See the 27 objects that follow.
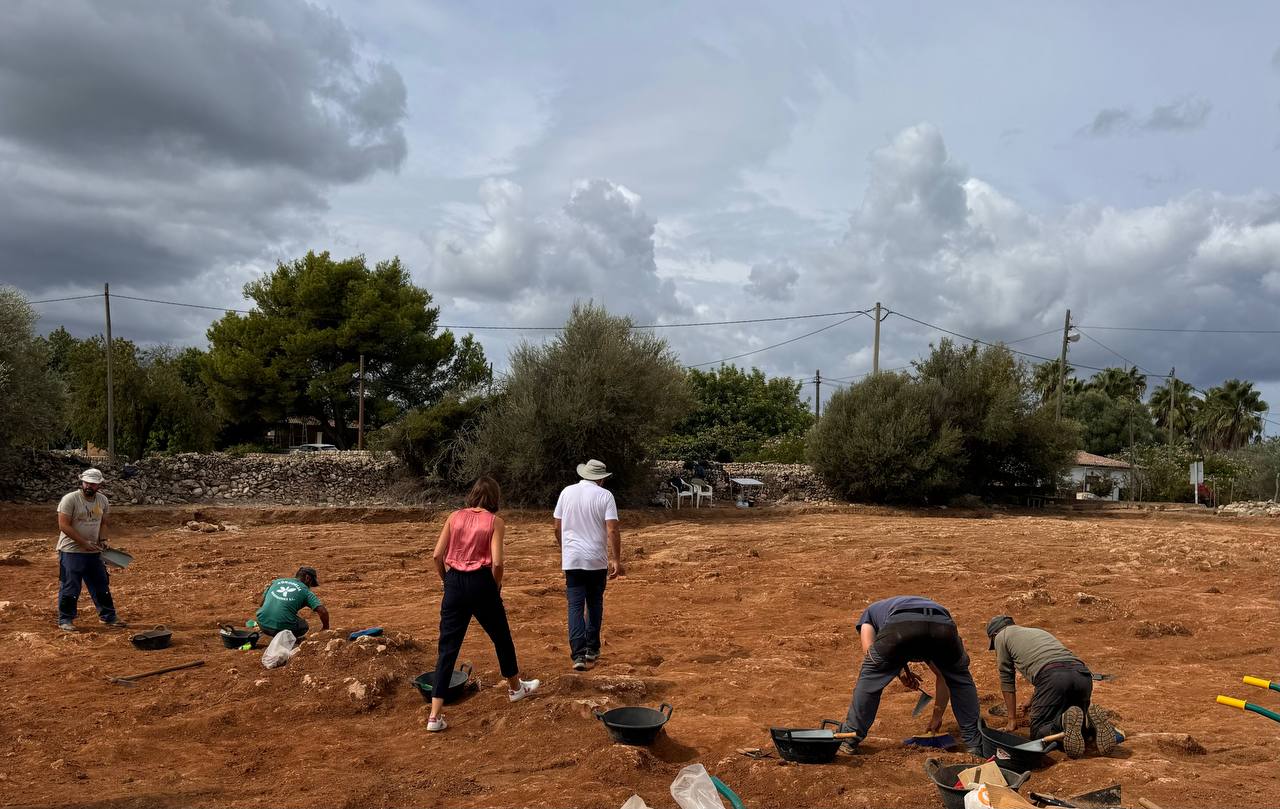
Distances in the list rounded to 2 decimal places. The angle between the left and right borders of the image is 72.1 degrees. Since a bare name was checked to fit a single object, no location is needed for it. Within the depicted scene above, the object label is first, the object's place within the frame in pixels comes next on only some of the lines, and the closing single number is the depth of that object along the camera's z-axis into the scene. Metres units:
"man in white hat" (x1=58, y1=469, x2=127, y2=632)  8.70
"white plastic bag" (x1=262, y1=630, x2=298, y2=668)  7.17
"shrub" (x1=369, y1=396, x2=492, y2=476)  25.17
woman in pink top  5.75
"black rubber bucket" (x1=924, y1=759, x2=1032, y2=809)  4.03
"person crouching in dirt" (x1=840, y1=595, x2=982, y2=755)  5.09
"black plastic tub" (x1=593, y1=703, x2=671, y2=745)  5.14
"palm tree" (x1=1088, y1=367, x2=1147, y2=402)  61.56
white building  40.00
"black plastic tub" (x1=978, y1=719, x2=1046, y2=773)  4.83
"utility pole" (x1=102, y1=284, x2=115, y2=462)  25.50
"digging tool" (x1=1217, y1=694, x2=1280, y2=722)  5.10
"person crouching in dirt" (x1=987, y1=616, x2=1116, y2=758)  4.96
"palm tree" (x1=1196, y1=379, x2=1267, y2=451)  56.38
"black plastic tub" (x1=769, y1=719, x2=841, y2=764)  4.83
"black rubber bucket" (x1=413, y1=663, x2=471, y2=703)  6.27
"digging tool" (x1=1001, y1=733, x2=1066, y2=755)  4.84
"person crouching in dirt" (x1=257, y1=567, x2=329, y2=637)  7.89
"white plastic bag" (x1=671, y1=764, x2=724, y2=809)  3.99
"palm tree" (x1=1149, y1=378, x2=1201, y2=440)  57.25
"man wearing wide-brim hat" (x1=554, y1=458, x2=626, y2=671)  7.12
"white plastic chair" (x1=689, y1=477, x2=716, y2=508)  27.06
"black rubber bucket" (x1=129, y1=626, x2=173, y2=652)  8.27
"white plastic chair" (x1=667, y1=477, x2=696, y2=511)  27.53
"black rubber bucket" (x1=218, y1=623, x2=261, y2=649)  8.14
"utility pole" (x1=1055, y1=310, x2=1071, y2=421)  36.84
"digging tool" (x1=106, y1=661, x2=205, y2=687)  7.14
